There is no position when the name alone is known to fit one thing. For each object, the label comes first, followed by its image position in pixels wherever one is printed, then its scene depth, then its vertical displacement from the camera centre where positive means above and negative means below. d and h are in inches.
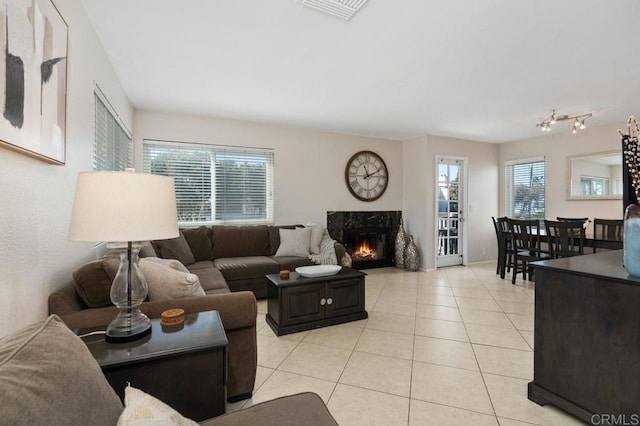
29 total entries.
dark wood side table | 45.9 -25.0
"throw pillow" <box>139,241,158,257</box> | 106.3 -15.1
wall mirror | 179.0 +22.8
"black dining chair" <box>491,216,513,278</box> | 185.0 -20.4
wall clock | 212.5 +26.1
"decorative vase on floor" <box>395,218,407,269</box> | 214.5 -25.5
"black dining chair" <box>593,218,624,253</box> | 144.6 -8.7
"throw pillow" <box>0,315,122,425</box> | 21.1 -13.8
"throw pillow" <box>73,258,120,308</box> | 61.6 -15.0
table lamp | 44.6 +0.1
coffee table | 107.6 -33.9
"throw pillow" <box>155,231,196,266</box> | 131.9 -17.9
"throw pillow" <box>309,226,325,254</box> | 173.8 -15.8
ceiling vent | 73.6 +51.3
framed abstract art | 43.3 +22.1
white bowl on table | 115.4 -23.4
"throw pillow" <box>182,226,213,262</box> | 152.4 -16.5
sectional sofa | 58.6 -20.7
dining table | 140.3 -15.8
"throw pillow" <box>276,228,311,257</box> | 165.6 -17.4
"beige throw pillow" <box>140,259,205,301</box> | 68.2 -16.6
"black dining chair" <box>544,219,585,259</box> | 144.7 -13.5
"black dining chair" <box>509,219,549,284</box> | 166.1 -18.6
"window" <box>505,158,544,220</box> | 218.4 +17.7
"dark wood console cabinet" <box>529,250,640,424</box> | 56.6 -26.0
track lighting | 160.2 +51.0
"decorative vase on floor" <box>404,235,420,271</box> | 208.5 -32.3
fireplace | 207.6 -16.3
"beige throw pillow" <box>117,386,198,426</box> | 27.3 -19.1
